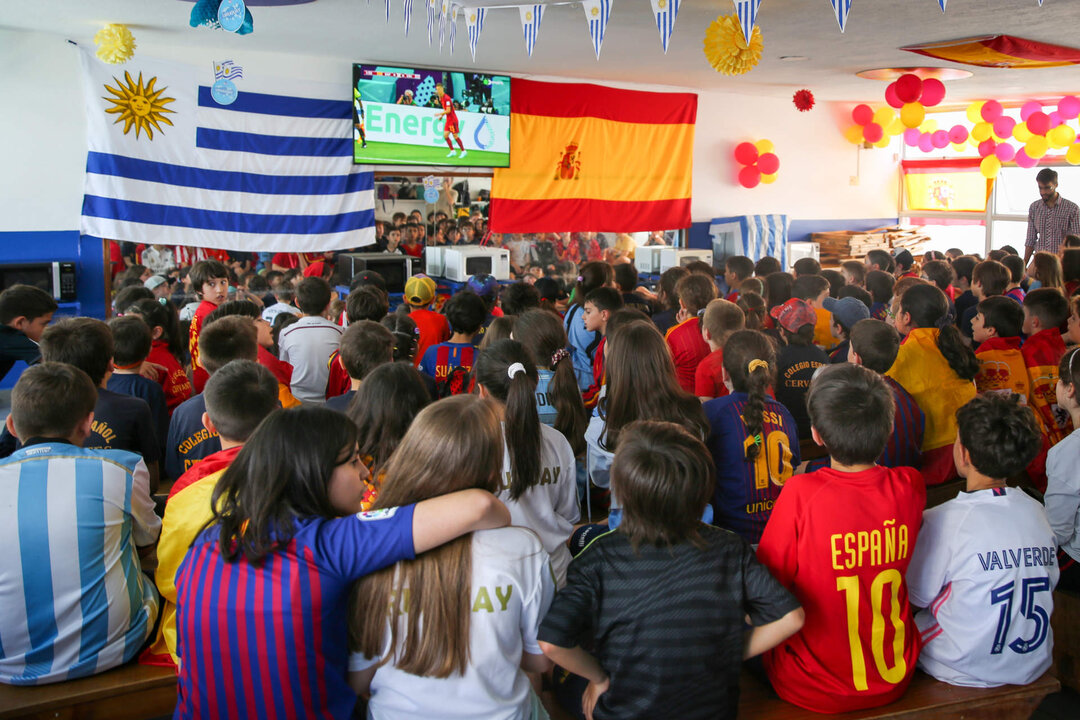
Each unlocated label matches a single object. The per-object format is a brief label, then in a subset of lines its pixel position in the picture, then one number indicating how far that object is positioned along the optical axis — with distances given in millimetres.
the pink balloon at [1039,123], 9852
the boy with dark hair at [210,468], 2010
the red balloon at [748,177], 10141
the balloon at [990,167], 10781
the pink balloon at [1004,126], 10250
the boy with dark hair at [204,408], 2774
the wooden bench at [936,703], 2082
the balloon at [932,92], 8102
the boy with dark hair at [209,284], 4795
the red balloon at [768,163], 10125
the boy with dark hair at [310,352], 4219
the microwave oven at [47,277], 6266
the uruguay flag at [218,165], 6555
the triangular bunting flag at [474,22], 5207
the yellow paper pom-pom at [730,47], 5027
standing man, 7605
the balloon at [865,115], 10836
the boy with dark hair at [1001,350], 3742
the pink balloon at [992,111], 10234
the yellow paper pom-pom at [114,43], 5602
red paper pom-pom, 8969
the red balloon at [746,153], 10047
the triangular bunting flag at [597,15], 4816
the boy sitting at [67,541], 1950
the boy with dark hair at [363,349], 3174
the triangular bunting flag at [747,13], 4293
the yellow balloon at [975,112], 10570
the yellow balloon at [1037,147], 10133
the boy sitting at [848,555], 1911
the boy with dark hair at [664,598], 1693
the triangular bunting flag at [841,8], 4012
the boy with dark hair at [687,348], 4277
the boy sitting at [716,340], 3576
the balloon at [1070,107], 9602
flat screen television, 7578
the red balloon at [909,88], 8030
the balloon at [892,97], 8242
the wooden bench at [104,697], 2059
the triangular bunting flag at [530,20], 5070
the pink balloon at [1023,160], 10664
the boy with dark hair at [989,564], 2043
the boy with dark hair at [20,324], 3854
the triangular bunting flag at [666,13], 4574
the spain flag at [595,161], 8508
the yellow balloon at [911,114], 8688
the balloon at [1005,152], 10617
